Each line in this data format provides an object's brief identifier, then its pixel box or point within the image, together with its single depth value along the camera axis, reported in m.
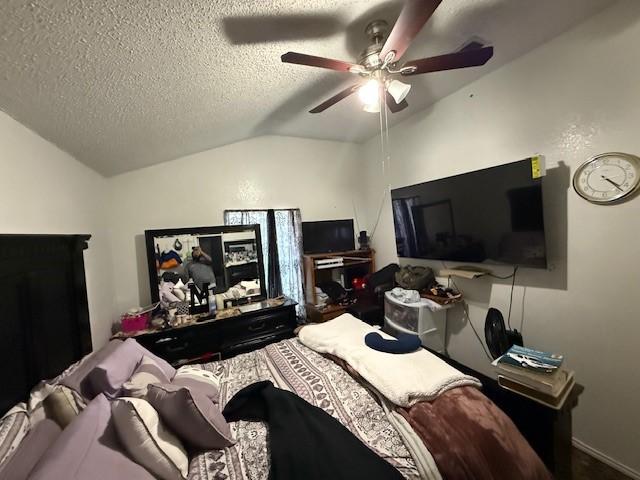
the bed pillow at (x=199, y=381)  1.26
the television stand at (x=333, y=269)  2.92
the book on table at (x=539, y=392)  1.31
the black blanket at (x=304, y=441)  0.84
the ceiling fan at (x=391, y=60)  1.01
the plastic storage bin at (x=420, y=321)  2.36
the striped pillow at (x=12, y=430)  0.77
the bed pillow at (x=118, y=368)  1.09
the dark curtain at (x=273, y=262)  2.93
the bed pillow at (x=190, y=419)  0.97
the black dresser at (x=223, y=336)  2.13
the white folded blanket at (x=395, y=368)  1.16
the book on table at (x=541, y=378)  1.33
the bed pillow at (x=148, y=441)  0.84
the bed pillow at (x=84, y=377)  1.08
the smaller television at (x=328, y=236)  3.08
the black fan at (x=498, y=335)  1.74
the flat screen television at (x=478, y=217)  1.73
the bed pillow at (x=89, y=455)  0.69
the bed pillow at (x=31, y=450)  0.72
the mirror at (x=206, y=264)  2.39
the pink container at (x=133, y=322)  2.10
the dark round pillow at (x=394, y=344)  1.48
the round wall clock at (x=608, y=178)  1.42
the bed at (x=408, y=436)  0.92
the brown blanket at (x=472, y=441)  0.92
